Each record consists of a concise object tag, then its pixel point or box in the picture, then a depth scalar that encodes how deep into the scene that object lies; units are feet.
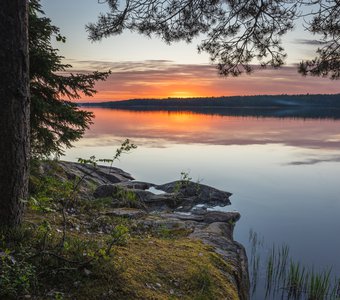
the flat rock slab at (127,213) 31.61
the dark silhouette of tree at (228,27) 26.71
